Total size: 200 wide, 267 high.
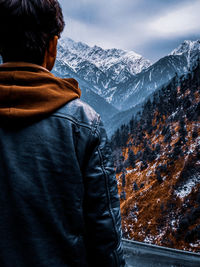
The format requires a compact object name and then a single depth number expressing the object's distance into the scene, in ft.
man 2.70
